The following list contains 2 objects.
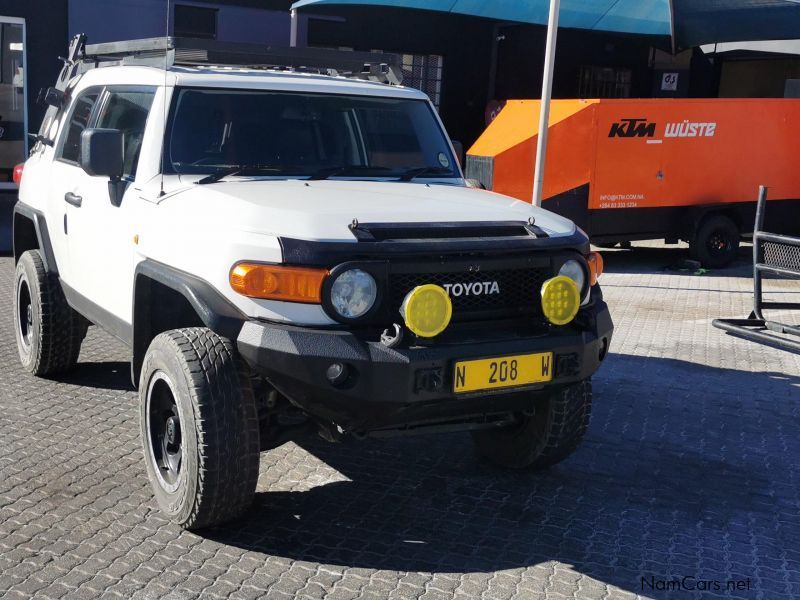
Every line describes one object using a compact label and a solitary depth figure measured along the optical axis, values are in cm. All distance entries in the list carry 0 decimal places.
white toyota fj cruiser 388
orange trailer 1173
